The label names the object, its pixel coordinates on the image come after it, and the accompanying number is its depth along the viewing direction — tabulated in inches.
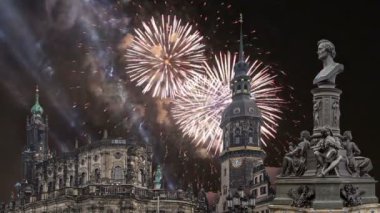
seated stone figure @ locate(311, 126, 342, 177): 1032.2
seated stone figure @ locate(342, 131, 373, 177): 1058.7
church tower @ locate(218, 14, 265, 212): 3767.2
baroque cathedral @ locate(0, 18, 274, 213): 3777.1
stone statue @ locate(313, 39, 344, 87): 1100.5
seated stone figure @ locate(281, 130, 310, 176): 1067.3
